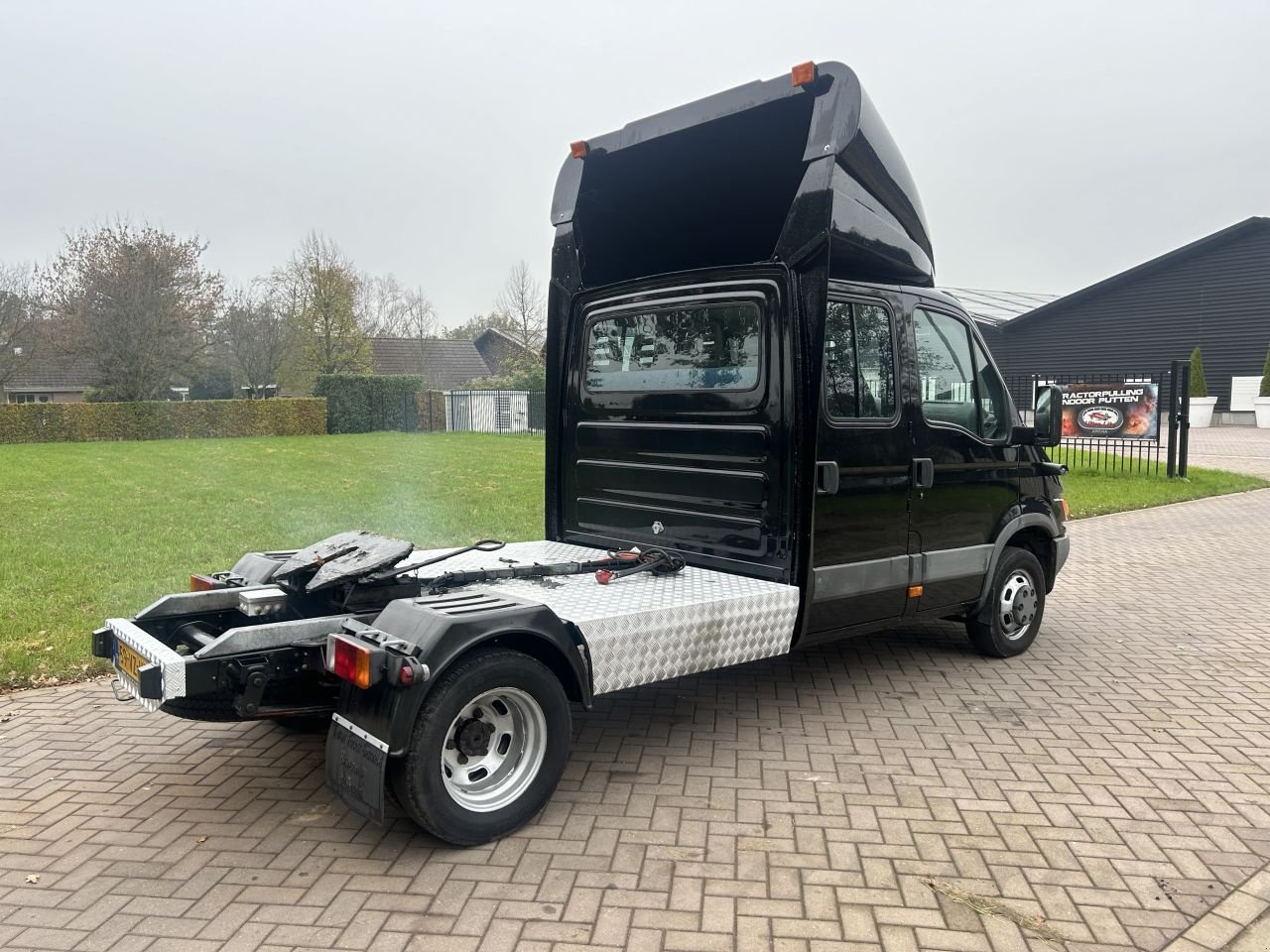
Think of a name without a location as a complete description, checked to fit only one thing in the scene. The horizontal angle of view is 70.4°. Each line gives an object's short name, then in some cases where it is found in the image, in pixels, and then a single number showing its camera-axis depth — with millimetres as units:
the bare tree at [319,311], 40219
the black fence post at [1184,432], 15188
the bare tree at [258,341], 39562
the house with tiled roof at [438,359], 47531
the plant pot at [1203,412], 30250
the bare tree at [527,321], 42812
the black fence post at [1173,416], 14328
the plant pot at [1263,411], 29850
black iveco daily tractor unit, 3434
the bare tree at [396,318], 44062
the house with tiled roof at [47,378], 36812
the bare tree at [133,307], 33125
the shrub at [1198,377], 28859
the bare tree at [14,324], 35812
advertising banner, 15062
